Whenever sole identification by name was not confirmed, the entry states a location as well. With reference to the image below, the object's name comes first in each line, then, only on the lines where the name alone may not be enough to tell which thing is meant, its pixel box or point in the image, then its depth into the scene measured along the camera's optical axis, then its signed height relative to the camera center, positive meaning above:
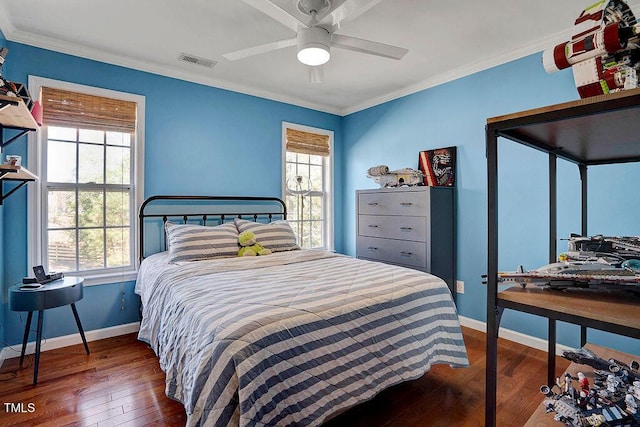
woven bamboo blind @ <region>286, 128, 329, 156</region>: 4.10 +0.96
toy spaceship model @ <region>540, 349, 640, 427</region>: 0.75 -0.48
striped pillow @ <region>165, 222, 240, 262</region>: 2.65 -0.25
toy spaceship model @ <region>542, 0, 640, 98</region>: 0.67 +0.37
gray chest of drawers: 3.05 -0.15
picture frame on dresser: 3.29 +0.52
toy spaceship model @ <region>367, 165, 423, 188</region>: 3.36 +0.42
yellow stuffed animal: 2.90 -0.30
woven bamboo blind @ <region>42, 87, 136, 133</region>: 2.63 +0.91
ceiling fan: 1.86 +1.12
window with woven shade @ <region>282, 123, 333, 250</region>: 4.14 +0.42
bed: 1.23 -0.57
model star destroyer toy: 0.81 -0.15
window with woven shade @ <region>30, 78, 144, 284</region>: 2.64 +0.29
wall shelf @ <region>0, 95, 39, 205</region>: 1.54 +0.58
